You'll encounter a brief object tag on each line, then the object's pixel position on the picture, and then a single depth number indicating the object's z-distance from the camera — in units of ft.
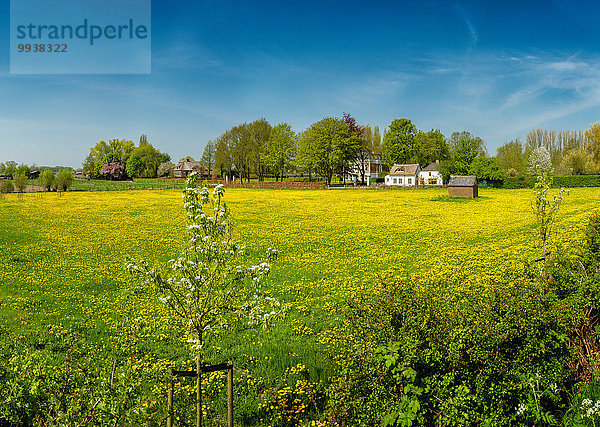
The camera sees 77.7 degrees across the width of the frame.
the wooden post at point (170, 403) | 16.39
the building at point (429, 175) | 333.21
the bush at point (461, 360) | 15.78
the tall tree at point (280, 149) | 310.65
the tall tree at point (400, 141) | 346.54
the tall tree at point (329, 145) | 292.61
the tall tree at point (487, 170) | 250.98
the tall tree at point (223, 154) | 320.91
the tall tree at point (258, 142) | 320.50
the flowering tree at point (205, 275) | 16.71
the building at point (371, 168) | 388.57
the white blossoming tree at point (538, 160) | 277.99
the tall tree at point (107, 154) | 444.96
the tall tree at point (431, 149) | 370.73
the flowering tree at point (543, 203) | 34.88
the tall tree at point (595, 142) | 287.89
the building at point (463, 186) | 161.27
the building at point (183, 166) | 523.79
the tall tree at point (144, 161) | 436.35
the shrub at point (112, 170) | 432.66
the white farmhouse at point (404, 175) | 321.52
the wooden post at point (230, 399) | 17.35
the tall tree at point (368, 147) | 334.65
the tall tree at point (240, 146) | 320.50
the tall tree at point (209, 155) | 420.36
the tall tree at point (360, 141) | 316.40
